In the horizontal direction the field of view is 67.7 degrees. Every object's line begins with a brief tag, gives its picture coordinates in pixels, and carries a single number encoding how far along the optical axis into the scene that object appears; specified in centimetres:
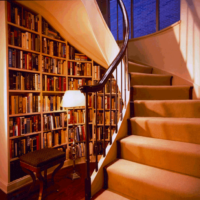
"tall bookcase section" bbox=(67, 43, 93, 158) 289
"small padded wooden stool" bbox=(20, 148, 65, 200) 179
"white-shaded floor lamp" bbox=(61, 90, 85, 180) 227
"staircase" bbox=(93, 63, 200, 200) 112
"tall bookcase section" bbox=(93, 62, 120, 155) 302
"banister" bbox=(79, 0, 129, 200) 122
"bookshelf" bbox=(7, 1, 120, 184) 218
